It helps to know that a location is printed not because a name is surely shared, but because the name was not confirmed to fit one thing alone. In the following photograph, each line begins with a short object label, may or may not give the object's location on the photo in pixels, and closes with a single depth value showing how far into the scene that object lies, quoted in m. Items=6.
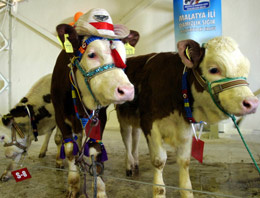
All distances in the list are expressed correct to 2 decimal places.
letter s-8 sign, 1.53
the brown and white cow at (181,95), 1.39
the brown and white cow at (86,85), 1.42
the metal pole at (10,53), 6.63
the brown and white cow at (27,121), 2.39
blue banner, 4.09
